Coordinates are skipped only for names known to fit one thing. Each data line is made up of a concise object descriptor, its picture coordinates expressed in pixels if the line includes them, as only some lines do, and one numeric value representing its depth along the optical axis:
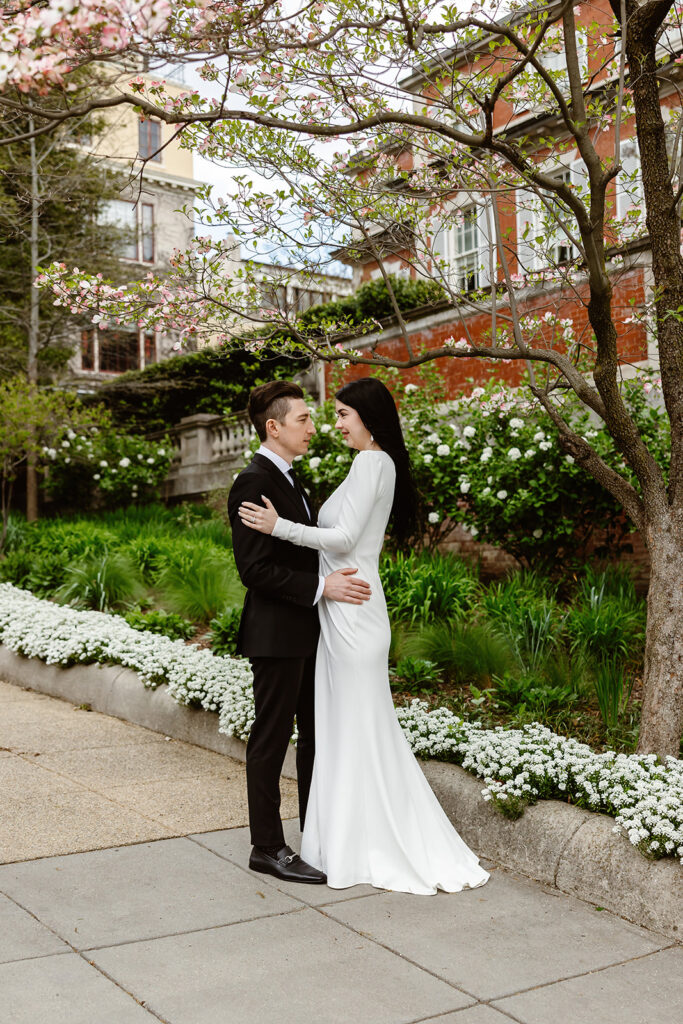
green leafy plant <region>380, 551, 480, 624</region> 7.63
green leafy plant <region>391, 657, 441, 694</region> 6.32
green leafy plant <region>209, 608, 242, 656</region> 7.62
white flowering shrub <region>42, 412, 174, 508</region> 17.12
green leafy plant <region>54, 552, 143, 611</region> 10.00
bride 4.13
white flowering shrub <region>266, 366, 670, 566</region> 8.55
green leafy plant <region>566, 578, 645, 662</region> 6.62
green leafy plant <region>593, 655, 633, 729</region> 5.48
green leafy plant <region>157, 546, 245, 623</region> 8.95
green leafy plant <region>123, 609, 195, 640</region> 8.43
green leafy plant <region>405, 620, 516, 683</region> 6.39
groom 4.21
